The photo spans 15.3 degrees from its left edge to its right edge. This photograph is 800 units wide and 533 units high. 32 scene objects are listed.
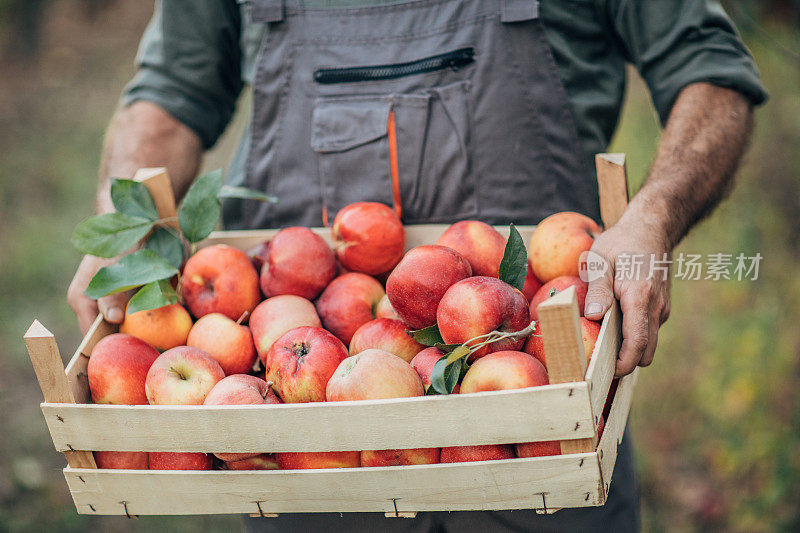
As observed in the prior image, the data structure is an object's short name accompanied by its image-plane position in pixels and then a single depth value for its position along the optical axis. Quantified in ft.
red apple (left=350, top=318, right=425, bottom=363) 9.14
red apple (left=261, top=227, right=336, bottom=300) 9.43
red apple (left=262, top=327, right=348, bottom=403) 9.05
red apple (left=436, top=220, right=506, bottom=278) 9.28
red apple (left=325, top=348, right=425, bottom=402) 8.92
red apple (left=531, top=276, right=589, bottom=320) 9.13
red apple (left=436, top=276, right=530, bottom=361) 8.94
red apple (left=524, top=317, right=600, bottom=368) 8.94
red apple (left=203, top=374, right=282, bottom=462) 9.00
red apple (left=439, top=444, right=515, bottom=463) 8.86
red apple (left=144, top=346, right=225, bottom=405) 9.06
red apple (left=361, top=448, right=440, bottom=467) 8.91
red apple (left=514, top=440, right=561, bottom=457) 8.83
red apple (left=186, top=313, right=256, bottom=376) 9.28
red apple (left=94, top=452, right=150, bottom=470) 9.08
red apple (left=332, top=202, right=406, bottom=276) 9.46
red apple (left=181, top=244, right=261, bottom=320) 9.43
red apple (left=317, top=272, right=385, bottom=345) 9.34
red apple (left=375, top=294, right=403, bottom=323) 9.31
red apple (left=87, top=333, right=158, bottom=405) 9.14
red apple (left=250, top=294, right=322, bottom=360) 9.31
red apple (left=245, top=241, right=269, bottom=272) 9.60
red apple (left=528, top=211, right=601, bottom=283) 9.26
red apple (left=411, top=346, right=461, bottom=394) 9.00
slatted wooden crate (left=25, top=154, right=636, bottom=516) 8.75
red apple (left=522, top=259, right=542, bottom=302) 9.36
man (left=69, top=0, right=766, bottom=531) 9.68
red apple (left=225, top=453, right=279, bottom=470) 9.02
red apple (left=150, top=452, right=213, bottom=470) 9.04
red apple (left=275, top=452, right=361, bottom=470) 8.95
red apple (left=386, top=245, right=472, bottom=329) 9.10
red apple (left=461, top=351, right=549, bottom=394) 8.82
